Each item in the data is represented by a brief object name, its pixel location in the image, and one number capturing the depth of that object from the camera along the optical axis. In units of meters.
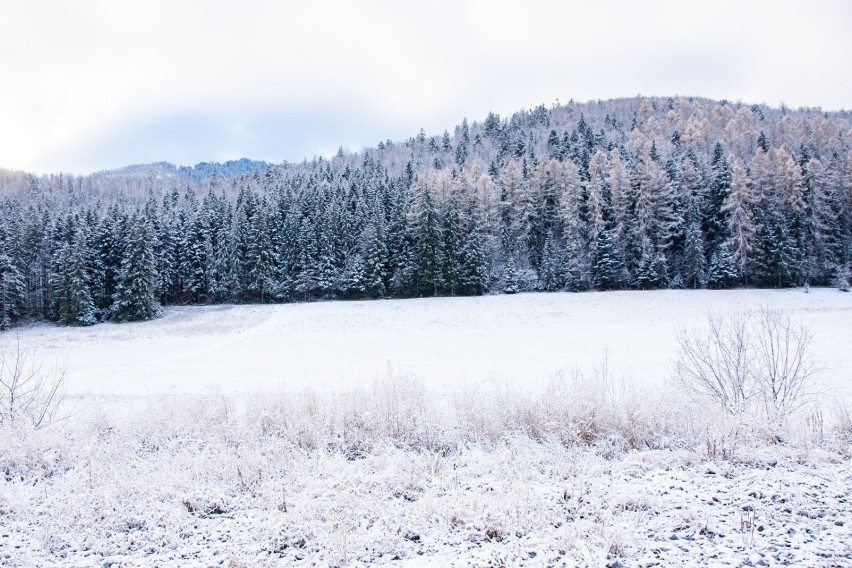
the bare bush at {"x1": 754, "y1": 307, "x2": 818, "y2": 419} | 9.86
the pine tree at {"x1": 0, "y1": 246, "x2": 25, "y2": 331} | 47.22
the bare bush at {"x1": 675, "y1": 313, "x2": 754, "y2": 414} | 10.26
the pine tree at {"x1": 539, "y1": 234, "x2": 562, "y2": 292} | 50.06
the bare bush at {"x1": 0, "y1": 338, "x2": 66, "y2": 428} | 9.30
